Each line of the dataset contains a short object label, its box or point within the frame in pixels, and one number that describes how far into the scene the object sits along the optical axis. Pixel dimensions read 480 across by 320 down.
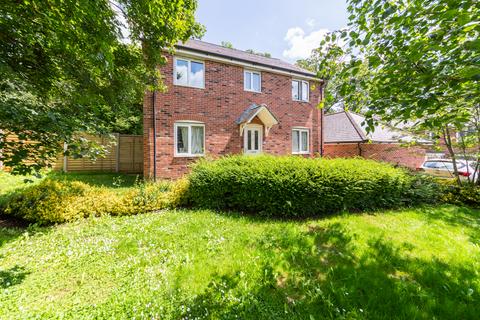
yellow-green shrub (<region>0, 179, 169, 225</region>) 5.02
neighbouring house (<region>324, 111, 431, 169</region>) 14.73
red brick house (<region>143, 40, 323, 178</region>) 9.51
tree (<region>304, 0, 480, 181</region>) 2.41
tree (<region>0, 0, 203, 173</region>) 3.30
